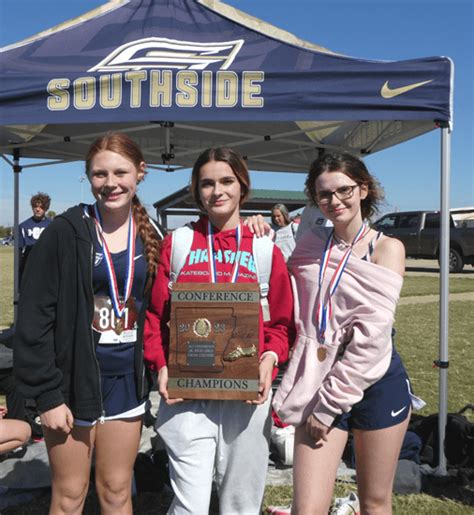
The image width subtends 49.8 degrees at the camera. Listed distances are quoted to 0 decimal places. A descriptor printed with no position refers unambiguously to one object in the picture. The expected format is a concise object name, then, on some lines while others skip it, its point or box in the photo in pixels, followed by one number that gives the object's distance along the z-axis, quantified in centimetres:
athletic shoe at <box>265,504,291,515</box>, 280
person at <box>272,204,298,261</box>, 435
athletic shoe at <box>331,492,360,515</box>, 274
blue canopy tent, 321
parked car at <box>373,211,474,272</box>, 1747
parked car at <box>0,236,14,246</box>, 7088
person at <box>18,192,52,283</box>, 779
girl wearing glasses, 189
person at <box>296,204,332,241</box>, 336
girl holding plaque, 185
